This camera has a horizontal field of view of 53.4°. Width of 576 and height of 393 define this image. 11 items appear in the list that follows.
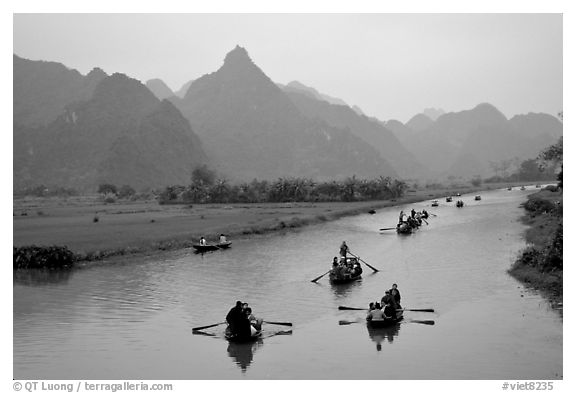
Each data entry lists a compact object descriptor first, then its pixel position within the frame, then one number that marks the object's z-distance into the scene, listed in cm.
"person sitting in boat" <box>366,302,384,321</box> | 1875
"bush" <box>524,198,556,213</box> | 5248
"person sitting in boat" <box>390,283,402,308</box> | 2014
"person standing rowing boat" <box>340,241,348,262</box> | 3138
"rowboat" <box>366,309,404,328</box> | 1872
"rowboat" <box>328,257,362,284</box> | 2675
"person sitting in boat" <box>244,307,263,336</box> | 1814
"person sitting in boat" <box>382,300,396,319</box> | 1913
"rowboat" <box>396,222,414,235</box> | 4688
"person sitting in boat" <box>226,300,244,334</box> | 1786
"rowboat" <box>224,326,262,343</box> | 1788
